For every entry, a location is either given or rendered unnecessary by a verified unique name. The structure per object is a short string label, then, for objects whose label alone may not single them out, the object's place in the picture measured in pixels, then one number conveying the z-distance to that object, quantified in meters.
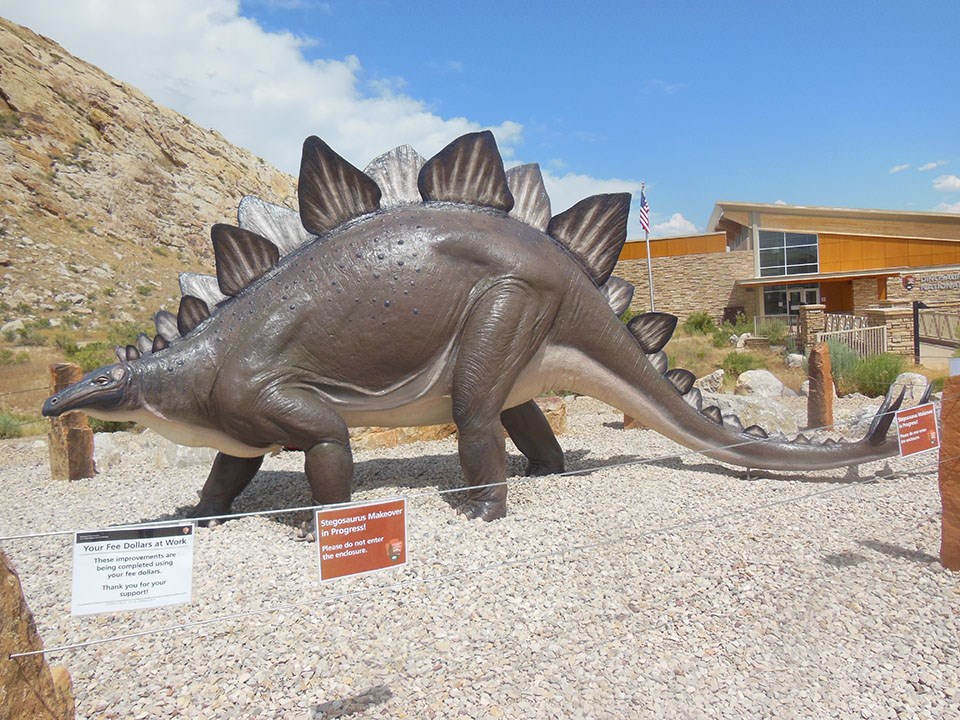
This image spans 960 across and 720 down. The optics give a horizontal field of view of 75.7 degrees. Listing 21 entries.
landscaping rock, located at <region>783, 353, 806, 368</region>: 13.30
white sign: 1.57
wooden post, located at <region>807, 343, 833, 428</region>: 6.45
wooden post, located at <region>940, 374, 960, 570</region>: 2.72
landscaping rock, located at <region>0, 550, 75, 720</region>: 1.46
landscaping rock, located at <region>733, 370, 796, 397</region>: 10.02
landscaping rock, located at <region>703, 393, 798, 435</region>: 6.41
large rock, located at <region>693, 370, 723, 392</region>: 10.56
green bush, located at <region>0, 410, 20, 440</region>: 9.04
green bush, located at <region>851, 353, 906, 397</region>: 9.53
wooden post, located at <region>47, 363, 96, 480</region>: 5.82
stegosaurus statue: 3.22
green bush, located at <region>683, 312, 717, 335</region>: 21.77
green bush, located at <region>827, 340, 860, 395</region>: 9.95
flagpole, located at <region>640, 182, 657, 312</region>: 20.90
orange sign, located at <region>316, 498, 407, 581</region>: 1.82
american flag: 21.00
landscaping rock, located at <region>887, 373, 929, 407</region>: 8.16
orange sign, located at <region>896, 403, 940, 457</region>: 3.19
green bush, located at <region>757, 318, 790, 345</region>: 17.12
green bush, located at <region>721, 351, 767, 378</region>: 13.20
